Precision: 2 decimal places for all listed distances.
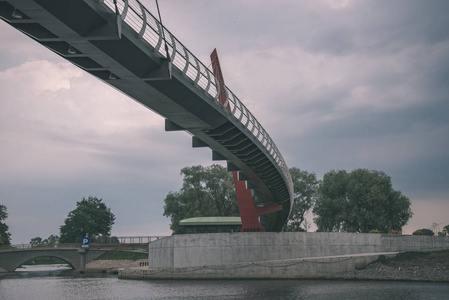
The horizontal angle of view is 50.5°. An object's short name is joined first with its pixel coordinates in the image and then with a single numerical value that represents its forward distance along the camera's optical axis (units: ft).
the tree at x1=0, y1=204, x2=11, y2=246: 350.87
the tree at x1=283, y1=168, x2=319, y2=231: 328.49
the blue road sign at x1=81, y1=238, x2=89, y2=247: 270.05
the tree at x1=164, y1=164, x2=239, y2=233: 293.23
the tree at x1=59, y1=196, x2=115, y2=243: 380.99
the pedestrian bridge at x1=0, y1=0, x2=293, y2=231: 52.54
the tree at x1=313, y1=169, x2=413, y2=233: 253.24
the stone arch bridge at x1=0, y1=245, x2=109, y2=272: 269.64
